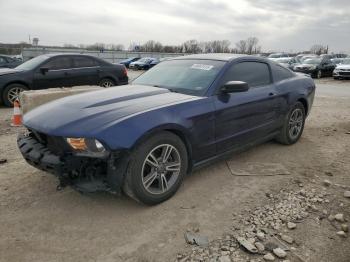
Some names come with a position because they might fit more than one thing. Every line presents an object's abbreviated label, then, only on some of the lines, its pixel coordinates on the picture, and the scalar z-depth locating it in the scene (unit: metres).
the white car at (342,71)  21.83
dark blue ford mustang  3.08
